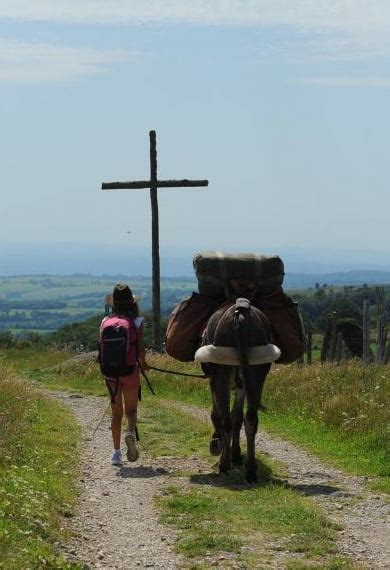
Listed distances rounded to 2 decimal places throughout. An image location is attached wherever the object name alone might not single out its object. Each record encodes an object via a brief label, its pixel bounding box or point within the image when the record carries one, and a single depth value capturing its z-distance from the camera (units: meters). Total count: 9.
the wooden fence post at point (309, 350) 28.98
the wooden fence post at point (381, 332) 26.27
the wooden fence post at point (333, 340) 29.22
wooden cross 31.88
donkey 12.88
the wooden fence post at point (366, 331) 25.88
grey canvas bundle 14.27
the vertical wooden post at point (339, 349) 28.78
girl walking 13.90
